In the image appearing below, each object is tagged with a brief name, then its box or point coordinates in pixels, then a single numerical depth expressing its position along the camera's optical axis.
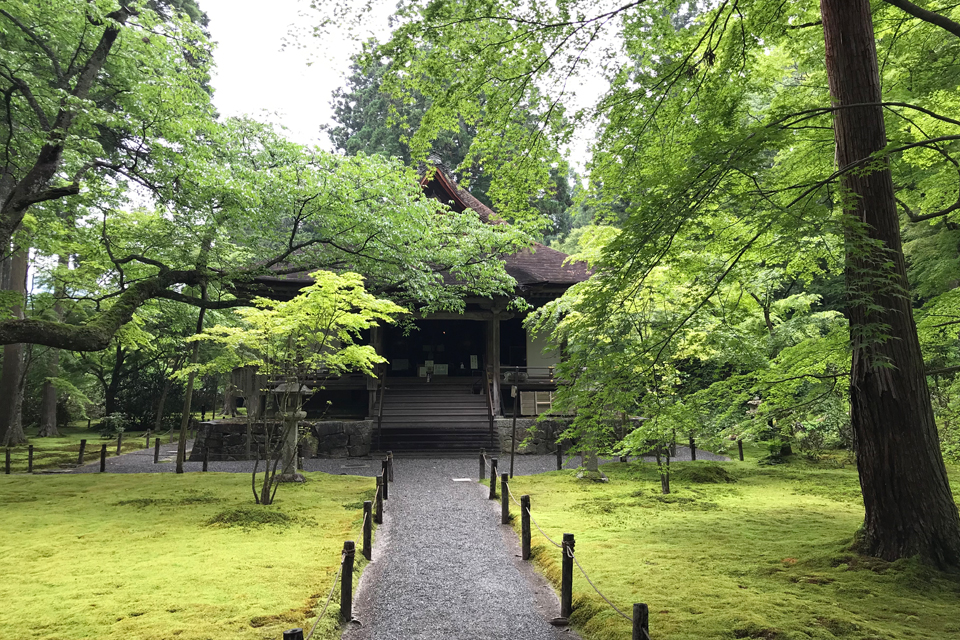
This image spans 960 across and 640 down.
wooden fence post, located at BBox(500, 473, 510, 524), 8.22
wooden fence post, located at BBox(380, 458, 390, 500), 9.73
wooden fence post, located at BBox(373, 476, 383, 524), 8.09
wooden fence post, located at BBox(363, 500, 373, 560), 6.29
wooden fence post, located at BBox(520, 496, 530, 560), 6.47
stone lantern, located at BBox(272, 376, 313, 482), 9.84
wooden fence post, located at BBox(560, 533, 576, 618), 4.75
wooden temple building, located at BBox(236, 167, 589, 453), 16.36
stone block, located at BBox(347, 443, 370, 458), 15.63
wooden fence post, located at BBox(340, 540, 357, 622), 4.57
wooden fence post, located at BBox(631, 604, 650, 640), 3.32
